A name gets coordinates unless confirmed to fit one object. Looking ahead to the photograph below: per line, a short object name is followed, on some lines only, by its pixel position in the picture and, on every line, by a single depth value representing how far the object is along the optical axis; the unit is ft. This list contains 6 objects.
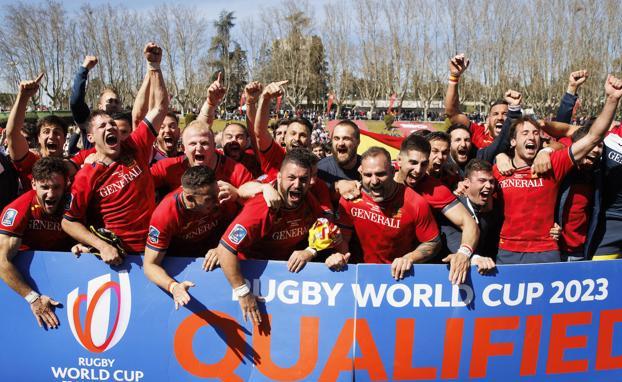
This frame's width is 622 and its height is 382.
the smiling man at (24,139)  14.92
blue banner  12.26
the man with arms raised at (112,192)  12.80
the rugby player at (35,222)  12.46
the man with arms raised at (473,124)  19.77
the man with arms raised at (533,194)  13.88
